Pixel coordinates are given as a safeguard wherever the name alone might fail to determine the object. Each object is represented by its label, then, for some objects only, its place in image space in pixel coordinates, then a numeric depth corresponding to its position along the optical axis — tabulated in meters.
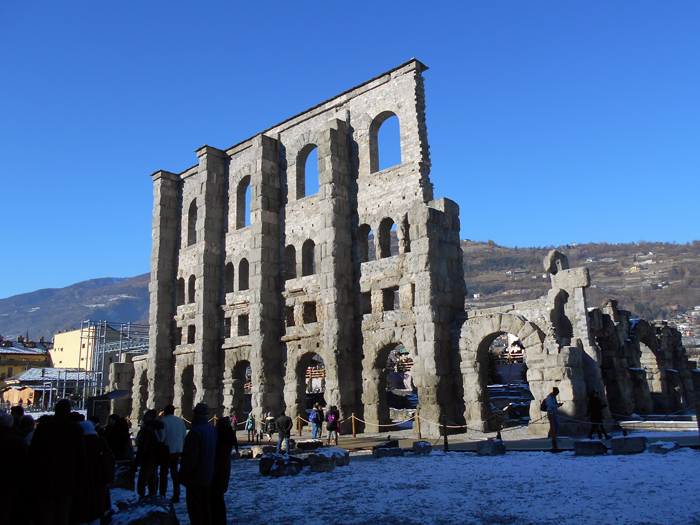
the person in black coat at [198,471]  5.33
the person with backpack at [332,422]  15.20
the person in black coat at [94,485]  4.80
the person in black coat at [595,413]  11.87
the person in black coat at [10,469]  4.38
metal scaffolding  32.71
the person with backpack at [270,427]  18.81
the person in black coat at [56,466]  4.48
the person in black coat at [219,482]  5.72
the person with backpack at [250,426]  19.58
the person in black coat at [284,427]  12.20
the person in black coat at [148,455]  7.80
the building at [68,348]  59.94
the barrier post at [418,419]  15.31
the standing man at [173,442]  8.08
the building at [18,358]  62.53
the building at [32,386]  46.62
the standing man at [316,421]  16.86
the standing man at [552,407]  10.59
